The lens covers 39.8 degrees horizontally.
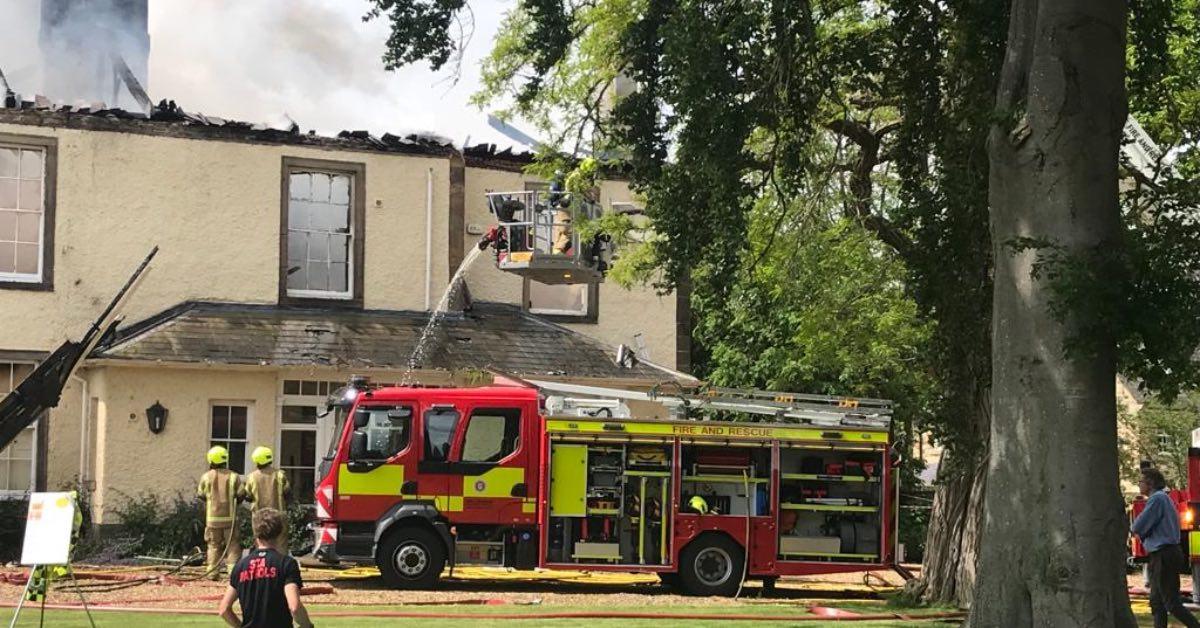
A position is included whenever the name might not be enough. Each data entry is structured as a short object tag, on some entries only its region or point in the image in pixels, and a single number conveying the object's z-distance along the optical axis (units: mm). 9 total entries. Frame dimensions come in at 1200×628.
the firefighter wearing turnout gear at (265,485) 19484
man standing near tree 14789
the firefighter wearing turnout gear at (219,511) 19578
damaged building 23609
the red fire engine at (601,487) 19125
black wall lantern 23500
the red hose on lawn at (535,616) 15514
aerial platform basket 22531
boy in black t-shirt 8320
